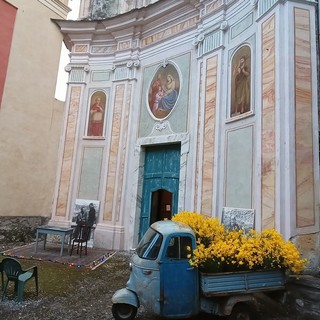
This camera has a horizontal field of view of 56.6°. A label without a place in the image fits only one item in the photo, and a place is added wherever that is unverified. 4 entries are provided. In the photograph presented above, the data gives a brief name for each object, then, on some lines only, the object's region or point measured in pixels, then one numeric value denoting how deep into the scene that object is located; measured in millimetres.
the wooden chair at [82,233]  7984
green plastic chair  4516
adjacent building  9797
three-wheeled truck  3771
